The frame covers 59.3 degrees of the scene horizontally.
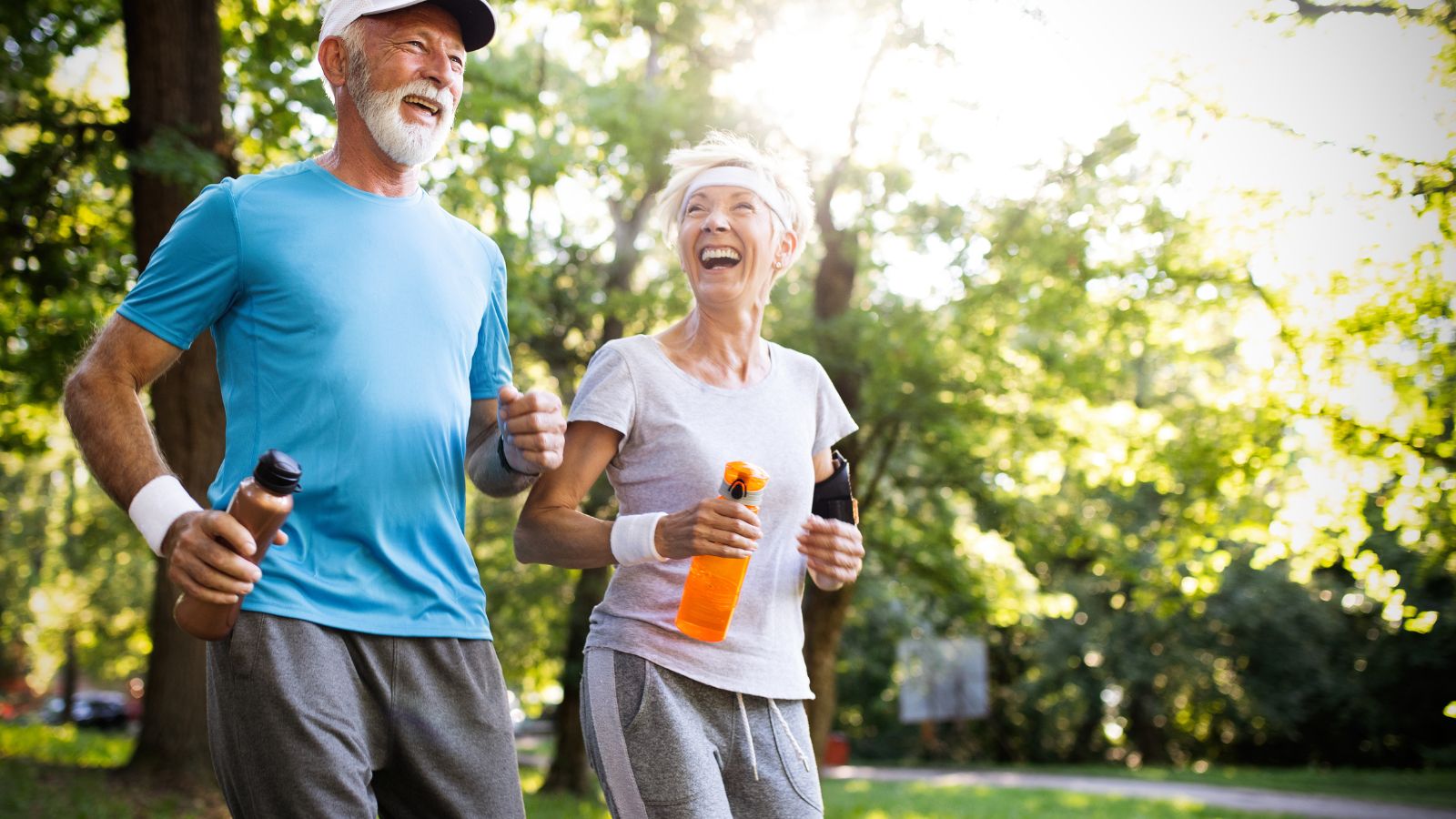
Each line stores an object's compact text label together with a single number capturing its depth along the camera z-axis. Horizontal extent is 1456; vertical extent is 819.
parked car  43.38
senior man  2.33
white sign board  32.16
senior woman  2.94
